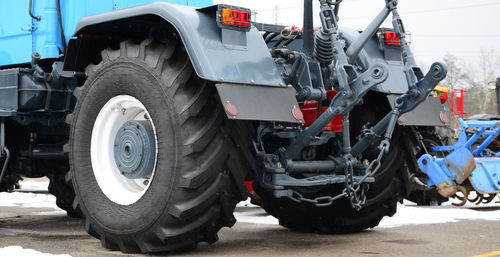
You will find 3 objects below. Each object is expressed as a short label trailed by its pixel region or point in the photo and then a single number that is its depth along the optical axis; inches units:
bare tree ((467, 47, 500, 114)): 2037.4
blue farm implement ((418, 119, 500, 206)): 259.9
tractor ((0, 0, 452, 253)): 188.4
